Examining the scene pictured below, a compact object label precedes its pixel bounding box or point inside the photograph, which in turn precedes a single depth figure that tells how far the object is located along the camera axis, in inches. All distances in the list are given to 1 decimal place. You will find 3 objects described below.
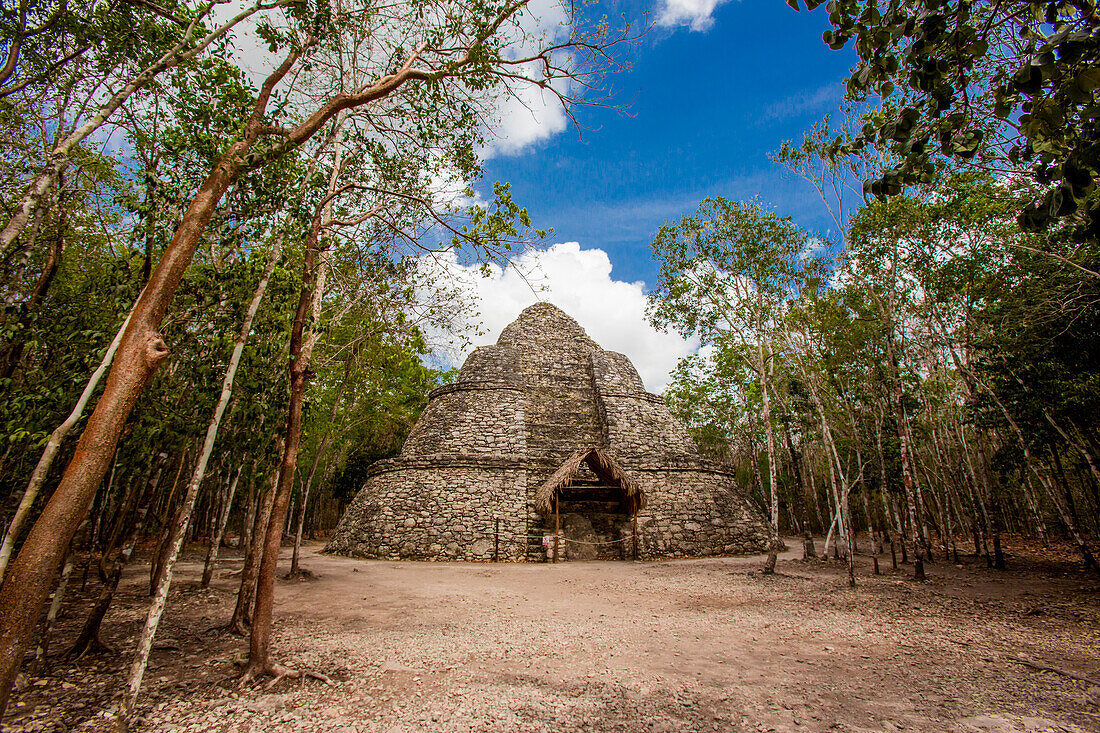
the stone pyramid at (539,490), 474.3
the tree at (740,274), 432.5
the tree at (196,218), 85.7
